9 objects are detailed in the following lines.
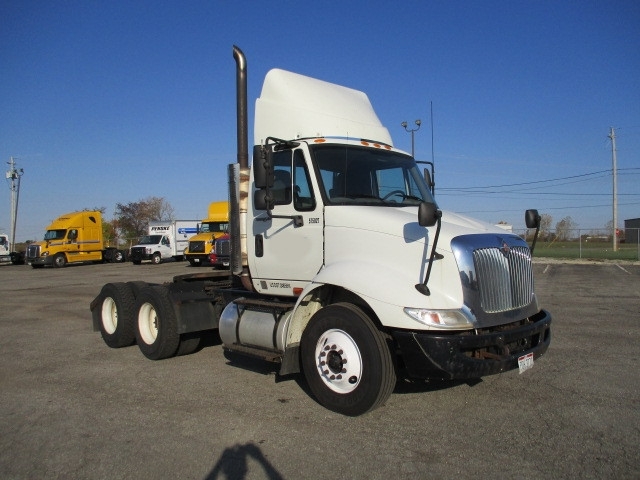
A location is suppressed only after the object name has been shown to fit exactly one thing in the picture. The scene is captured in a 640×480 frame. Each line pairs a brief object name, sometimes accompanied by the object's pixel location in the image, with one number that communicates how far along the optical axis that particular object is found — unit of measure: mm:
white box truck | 35812
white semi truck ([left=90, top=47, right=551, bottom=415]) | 4523
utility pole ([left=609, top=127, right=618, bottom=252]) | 36156
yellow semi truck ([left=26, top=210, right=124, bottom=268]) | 34312
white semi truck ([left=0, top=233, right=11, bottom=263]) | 41219
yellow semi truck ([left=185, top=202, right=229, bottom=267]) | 30453
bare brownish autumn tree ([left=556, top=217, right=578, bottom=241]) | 34656
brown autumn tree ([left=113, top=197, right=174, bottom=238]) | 73956
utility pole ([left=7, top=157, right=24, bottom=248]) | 50400
